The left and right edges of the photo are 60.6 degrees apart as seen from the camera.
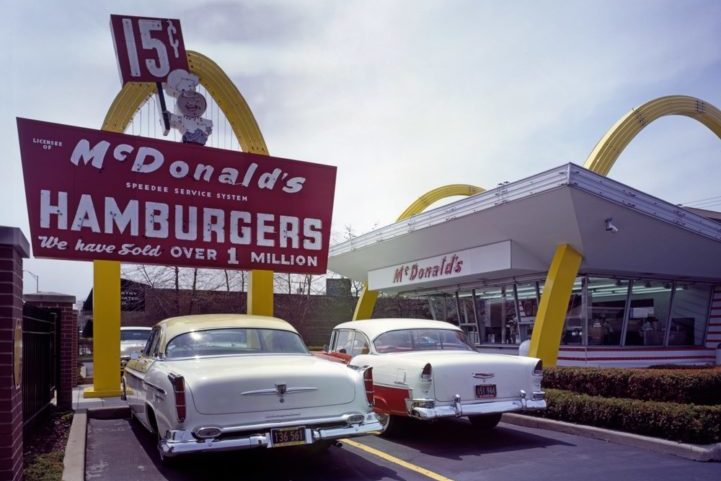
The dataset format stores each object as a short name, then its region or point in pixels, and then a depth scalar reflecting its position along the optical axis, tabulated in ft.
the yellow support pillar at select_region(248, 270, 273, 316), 43.91
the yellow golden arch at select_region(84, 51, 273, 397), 40.55
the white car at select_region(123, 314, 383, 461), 18.69
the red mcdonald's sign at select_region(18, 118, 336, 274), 36.81
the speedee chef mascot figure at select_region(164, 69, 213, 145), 44.04
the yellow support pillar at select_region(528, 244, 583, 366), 48.75
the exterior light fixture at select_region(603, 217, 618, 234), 45.68
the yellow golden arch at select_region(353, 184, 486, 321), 82.28
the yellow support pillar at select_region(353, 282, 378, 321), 81.92
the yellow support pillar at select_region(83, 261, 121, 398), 40.29
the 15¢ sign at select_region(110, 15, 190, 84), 42.93
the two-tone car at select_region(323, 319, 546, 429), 24.68
